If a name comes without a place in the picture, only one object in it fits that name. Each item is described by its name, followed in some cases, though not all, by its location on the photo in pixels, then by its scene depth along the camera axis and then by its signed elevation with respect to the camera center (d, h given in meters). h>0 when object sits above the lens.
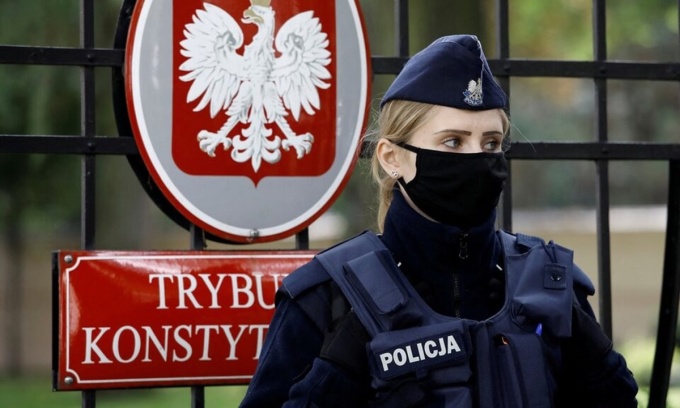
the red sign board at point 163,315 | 5.87 -0.27
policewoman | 4.32 -0.18
